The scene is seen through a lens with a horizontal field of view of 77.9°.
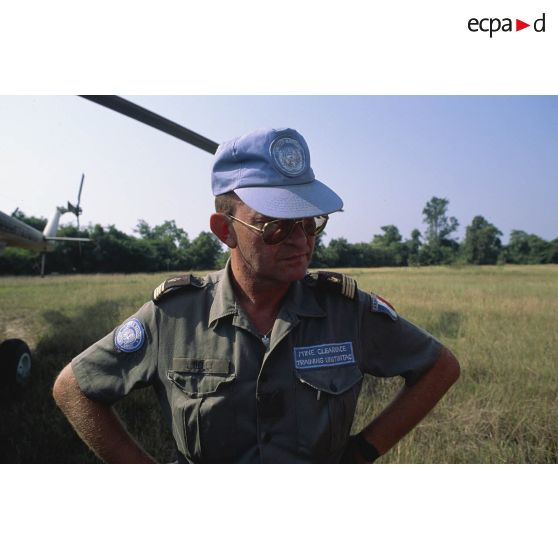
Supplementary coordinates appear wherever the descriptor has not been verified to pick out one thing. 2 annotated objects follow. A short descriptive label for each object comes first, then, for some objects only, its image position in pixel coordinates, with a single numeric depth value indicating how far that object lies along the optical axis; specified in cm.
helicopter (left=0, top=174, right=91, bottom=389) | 372
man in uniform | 113
